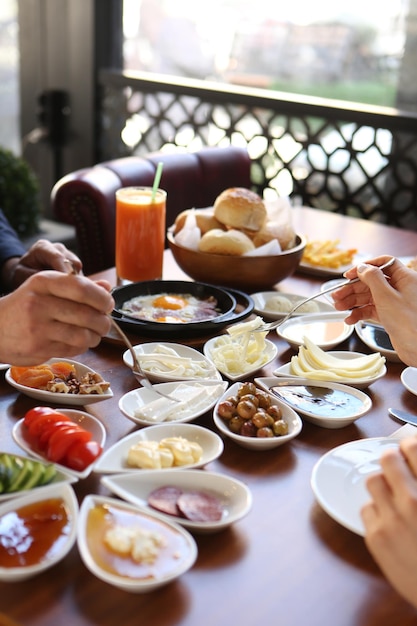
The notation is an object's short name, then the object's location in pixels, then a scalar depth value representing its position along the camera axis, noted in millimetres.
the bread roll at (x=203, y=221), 2211
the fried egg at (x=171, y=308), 1856
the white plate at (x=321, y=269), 2318
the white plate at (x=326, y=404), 1444
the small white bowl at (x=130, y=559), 983
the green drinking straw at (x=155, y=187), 2089
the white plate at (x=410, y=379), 1629
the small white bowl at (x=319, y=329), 1823
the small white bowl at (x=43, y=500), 989
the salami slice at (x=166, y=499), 1141
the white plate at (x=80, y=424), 1198
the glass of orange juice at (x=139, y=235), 2117
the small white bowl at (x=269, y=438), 1339
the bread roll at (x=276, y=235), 2156
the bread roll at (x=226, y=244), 2090
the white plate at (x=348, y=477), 1177
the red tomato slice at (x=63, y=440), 1224
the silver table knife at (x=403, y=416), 1498
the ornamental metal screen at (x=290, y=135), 4016
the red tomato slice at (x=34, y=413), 1315
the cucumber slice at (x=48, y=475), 1161
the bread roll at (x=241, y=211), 2152
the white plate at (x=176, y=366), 1569
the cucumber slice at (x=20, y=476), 1150
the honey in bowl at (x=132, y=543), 1009
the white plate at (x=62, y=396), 1447
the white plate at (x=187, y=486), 1150
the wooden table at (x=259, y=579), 979
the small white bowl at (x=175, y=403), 1404
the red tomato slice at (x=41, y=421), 1290
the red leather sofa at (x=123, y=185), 2715
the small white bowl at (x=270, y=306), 1969
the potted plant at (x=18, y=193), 4277
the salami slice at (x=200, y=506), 1129
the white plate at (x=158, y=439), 1215
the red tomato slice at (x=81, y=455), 1218
